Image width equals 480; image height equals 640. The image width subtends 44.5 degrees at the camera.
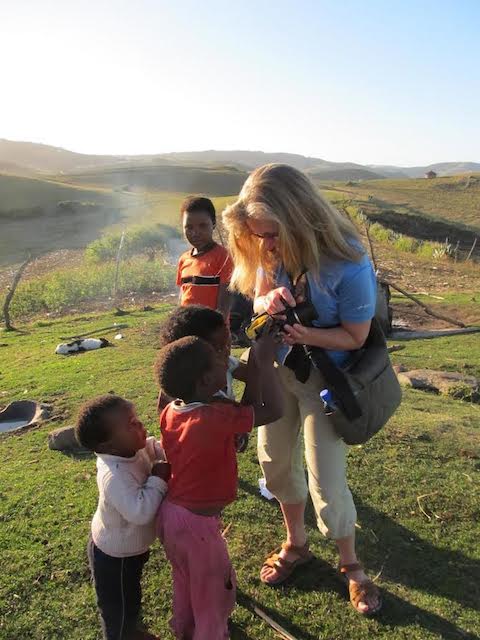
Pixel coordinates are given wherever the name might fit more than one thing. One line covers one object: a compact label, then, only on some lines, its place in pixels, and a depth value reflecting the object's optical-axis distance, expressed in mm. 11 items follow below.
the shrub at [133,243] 20141
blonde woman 2424
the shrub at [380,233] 22500
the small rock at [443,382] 6246
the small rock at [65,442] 4676
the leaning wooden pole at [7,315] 11320
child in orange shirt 3832
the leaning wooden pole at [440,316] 9656
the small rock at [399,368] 7055
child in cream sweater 2270
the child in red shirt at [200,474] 2205
